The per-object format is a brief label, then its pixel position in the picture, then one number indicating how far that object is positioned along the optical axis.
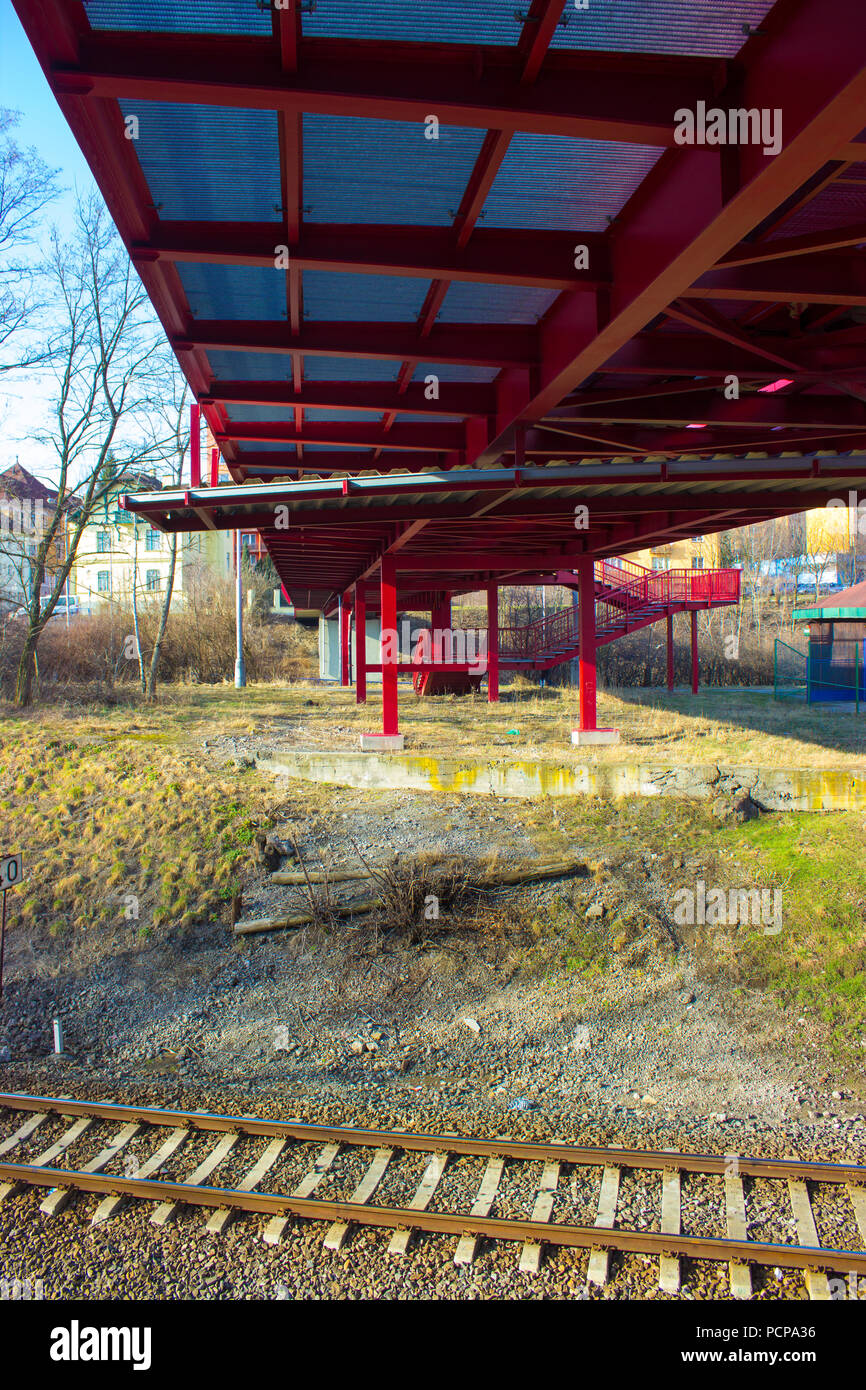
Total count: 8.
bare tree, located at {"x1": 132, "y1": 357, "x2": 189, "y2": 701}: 23.91
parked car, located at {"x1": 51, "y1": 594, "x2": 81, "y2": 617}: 43.27
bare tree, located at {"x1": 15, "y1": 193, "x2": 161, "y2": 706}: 21.70
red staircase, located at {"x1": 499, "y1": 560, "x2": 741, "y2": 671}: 23.73
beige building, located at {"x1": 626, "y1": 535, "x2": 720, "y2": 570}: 49.80
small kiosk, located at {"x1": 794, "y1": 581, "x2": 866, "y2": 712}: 23.11
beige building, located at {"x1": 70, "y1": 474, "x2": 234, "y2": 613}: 38.66
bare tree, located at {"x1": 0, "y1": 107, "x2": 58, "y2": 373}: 19.22
